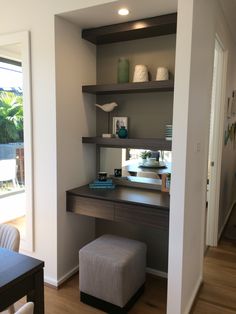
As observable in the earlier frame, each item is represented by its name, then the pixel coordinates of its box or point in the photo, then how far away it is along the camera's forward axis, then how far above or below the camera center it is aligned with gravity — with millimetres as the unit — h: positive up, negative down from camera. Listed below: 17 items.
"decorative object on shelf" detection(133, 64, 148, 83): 2496 +499
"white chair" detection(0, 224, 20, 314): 1779 -704
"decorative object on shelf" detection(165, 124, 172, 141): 2343 -13
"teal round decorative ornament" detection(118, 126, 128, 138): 2643 -29
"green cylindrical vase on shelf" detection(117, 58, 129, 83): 2598 +542
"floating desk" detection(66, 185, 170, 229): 2176 -613
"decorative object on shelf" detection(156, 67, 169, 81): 2426 +484
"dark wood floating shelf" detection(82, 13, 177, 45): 2277 +862
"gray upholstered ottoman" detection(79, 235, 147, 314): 2129 -1124
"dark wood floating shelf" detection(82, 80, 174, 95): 2260 +364
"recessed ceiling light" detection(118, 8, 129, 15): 2210 +935
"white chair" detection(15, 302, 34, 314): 973 -638
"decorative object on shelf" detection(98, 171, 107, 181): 2788 -460
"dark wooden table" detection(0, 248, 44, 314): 1249 -697
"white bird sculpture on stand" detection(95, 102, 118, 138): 2726 +218
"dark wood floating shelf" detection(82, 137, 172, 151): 2322 -110
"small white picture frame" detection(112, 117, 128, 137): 2754 +67
